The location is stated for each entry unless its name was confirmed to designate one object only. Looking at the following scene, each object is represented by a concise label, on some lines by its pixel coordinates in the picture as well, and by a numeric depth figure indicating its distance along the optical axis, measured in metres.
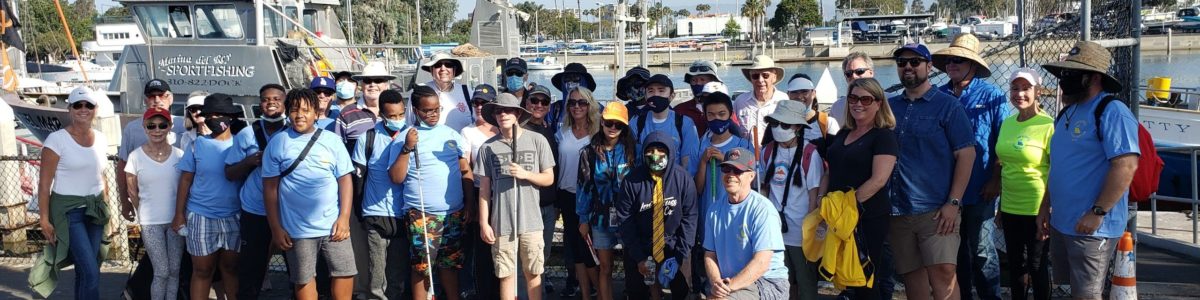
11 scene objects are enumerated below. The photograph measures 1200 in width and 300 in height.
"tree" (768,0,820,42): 77.50
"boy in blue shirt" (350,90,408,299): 5.86
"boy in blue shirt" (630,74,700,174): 6.00
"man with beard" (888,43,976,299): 5.00
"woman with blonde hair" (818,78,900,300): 4.85
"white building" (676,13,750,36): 100.62
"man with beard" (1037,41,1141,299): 4.44
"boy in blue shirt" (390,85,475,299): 5.75
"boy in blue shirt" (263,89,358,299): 5.47
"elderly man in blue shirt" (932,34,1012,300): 5.56
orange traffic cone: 4.73
